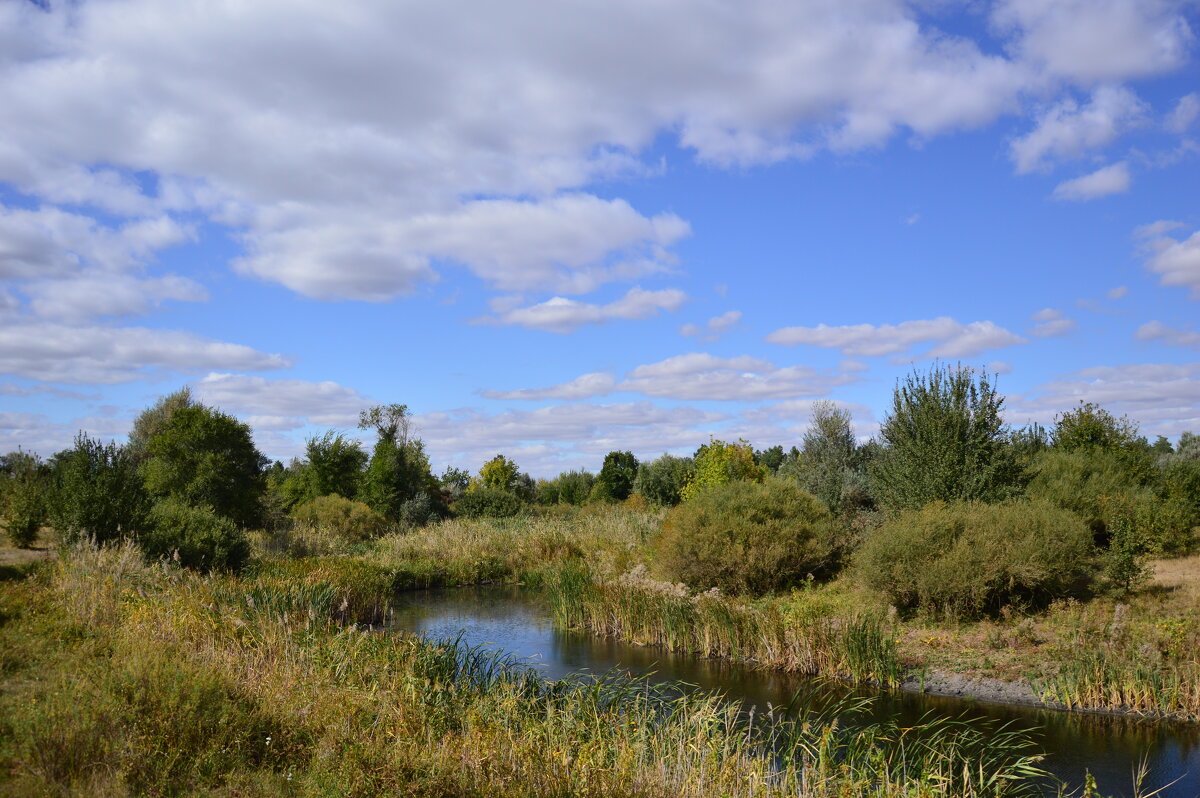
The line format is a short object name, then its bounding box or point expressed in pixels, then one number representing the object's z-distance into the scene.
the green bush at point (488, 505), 38.91
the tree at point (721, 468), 34.12
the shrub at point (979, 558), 14.39
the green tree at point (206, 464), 26.12
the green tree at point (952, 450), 19.08
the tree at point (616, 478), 51.62
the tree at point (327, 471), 37.91
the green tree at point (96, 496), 16.69
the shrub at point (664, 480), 45.66
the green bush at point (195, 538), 17.58
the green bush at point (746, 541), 18.97
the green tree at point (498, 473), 48.79
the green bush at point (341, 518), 31.97
